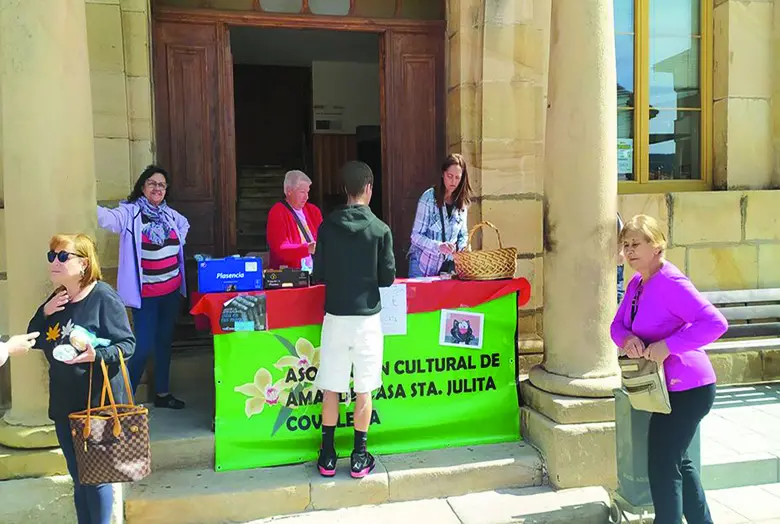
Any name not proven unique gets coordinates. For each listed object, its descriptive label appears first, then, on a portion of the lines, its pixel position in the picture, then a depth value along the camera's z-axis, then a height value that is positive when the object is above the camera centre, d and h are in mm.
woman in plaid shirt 4742 -105
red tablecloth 3963 -595
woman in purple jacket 4348 -352
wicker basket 4395 -402
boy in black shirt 3850 -545
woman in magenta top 3055 -704
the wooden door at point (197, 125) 5430 +676
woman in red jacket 4543 -163
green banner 4070 -1211
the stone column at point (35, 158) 3592 +289
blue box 4000 -403
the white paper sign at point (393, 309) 4242 -669
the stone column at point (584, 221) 4246 -135
